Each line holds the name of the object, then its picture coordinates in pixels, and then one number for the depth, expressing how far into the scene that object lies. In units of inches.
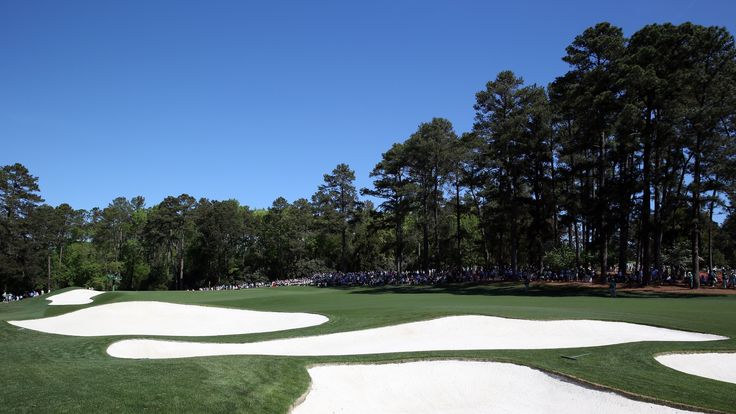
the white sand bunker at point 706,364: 450.3
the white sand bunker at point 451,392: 355.9
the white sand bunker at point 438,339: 580.1
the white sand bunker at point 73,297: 1512.1
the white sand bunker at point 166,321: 836.6
